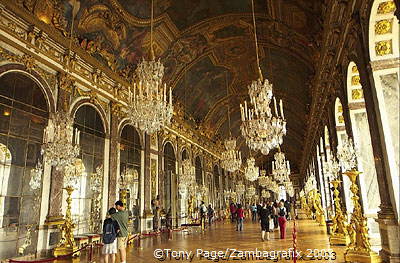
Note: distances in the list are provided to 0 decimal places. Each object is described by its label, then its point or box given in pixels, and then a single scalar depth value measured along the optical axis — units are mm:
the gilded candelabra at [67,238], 6961
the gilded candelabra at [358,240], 5371
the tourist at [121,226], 5418
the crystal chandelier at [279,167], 12375
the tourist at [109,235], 5363
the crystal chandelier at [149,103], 5395
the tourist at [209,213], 16997
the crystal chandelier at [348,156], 5820
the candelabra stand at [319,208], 14402
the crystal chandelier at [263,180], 22802
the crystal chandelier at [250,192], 24808
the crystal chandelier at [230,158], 11922
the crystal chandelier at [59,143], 6438
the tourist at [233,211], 17972
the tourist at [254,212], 19078
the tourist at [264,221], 8734
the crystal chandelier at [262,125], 5891
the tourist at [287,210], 19688
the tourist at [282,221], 9265
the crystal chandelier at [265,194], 42719
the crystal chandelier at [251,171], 12266
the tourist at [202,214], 13959
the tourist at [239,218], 11995
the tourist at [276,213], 12641
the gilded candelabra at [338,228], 7648
